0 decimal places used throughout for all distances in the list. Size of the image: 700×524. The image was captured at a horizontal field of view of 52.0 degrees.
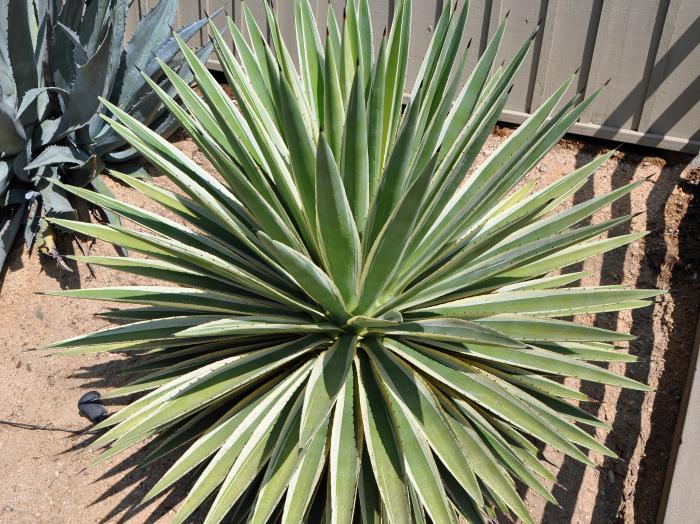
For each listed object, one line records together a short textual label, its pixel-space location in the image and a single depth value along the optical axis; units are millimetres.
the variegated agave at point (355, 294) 1972
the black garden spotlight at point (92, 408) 3166
